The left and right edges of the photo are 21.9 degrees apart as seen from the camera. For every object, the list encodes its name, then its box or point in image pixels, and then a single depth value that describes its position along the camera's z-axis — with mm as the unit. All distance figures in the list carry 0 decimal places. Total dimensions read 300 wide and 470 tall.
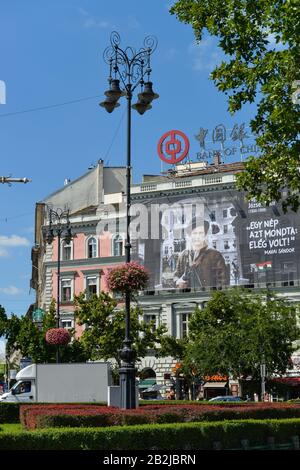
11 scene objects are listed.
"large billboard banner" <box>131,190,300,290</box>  57625
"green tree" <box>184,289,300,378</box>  46812
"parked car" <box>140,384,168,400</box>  54919
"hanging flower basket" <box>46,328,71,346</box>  36844
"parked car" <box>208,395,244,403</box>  43125
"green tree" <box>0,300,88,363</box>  54188
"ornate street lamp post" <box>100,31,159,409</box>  21766
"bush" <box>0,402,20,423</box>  27891
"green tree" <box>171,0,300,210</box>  20344
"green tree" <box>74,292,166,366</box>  50594
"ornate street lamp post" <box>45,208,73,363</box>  42369
